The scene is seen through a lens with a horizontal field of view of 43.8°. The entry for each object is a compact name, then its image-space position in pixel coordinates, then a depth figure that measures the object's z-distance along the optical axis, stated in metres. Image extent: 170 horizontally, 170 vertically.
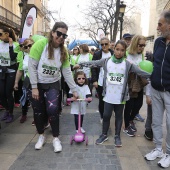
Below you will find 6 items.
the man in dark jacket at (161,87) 2.84
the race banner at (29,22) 6.66
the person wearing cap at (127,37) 4.67
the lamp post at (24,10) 8.94
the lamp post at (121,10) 12.93
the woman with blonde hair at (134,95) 3.79
